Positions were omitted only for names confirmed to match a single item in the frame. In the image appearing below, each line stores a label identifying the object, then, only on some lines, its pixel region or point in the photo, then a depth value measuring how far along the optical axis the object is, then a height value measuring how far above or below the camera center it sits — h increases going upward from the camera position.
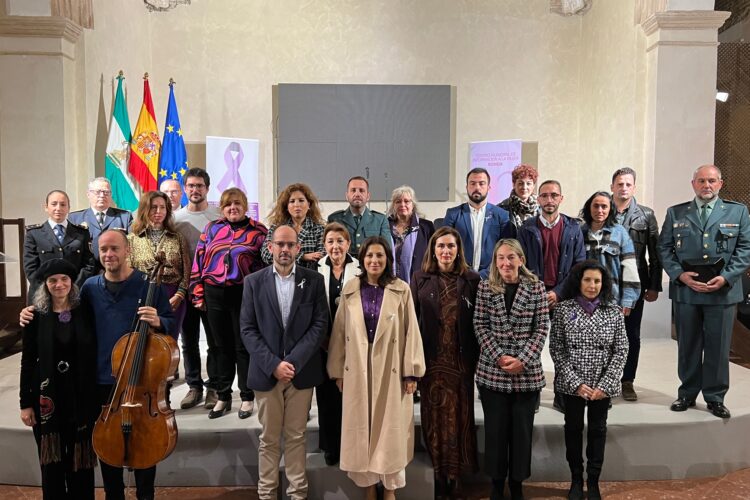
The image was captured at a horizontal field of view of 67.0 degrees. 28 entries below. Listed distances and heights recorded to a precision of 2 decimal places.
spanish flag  6.34 +0.74
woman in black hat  2.43 -0.72
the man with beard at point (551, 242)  3.37 -0.17
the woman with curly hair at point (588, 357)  2.84 -0.73
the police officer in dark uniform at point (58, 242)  3.53 -0.19
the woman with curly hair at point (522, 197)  3.65 +0.11
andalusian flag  5.97 +0.59
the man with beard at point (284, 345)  2.75 -0.64
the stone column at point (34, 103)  5.26 +1.03
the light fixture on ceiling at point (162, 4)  7.15 +2.64
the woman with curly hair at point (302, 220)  3.18 -0.04
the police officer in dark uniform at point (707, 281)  3.40 -0.40
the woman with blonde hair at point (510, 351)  2.80 -0.68
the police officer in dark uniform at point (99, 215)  3.78 -0.02
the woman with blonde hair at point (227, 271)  3.21 -0.33
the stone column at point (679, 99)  5.48 +1.13
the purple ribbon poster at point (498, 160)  7.14 +0.68
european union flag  6.60 +0.75
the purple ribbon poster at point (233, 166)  7.08 +0.59
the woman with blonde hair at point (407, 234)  3.54 -0.13
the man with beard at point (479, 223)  3.51 -0.06
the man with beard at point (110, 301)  2.54 -0.40
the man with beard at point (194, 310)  3.47 -0.61
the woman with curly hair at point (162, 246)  3.29 -0.20
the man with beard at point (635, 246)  3.67 -0.21
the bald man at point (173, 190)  3.96 +0.16
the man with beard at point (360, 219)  3.49 -0.04
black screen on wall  7.34 +1.01
